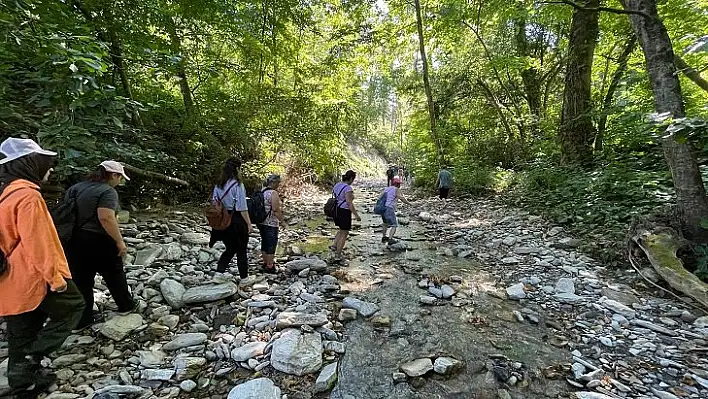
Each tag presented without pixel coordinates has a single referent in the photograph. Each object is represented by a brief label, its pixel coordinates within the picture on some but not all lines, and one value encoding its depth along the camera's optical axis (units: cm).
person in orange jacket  246
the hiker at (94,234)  358
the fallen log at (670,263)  407
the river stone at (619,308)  411
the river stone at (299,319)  399
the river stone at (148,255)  546
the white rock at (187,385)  302
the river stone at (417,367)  324
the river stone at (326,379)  306
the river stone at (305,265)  606
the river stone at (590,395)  281
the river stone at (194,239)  678
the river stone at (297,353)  327
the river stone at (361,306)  449
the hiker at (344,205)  671
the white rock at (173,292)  445
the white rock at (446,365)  326
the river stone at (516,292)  489
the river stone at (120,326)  366
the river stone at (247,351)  346
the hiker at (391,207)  804
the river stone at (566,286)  488
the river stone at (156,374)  312
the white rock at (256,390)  289
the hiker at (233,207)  509
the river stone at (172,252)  586
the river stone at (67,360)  318
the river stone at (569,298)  459
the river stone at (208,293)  453
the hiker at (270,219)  569
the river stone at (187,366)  319
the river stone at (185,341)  359
